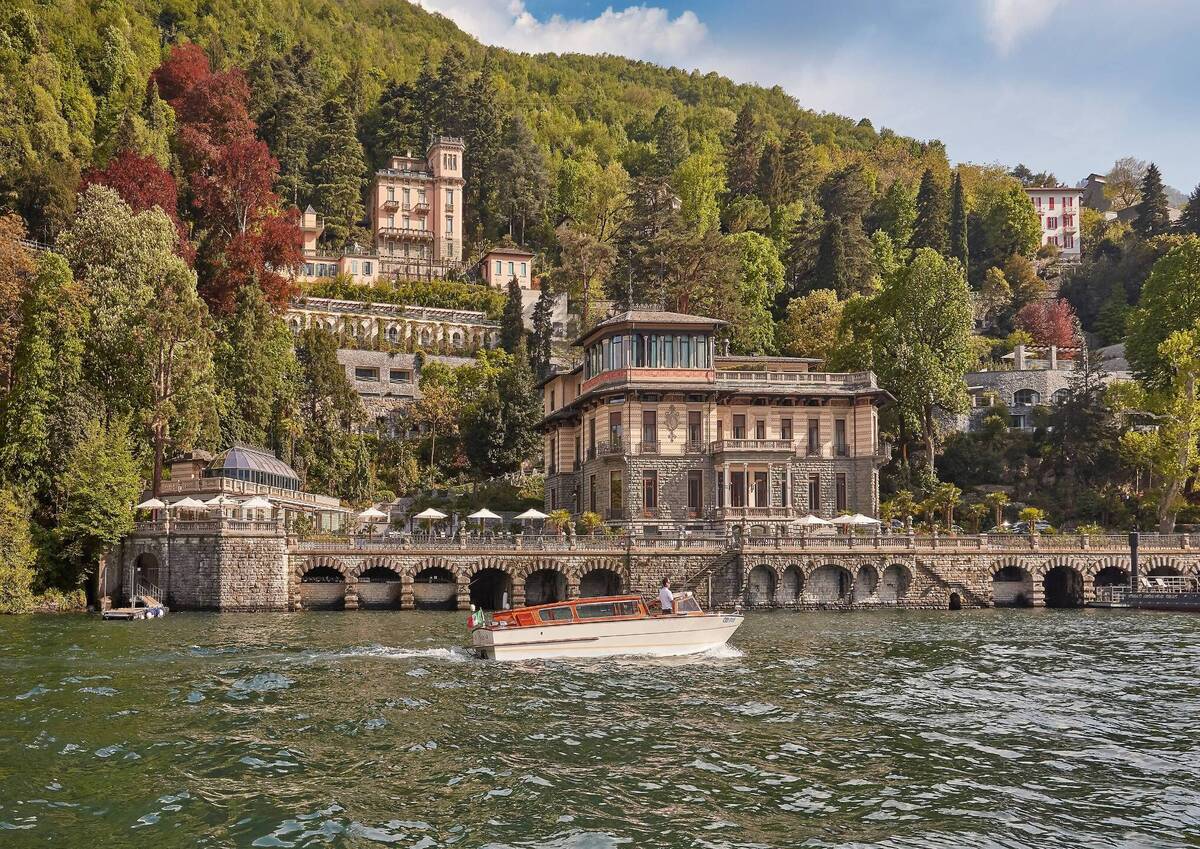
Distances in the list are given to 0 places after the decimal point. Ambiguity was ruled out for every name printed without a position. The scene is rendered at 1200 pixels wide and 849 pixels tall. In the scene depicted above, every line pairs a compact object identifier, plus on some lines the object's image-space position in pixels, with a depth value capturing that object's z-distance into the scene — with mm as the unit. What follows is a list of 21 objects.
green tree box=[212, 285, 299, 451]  69375
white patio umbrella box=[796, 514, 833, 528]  59719
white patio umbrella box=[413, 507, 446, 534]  62000
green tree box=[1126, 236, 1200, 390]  79875
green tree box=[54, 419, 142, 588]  52219
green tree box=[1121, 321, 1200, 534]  65812
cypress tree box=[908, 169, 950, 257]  120688
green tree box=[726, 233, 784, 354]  93000
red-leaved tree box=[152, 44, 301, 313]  74812
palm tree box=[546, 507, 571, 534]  60750
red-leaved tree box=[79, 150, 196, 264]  71312
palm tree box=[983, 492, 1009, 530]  65719
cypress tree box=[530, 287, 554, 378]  93938
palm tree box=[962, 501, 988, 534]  66438
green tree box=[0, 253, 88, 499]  53625
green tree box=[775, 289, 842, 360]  92062
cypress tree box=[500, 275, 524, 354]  95938
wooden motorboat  36219
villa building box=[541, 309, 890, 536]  64938
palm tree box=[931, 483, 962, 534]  64625
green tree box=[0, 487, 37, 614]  49750
